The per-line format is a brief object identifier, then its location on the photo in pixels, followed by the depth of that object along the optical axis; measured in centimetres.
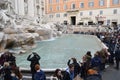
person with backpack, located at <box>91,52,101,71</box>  315
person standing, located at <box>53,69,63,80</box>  239
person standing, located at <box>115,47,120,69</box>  401
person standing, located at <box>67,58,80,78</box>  279
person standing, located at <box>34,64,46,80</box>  241
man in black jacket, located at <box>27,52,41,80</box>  289
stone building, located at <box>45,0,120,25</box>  2062
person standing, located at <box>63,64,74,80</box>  242
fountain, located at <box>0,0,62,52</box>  587
